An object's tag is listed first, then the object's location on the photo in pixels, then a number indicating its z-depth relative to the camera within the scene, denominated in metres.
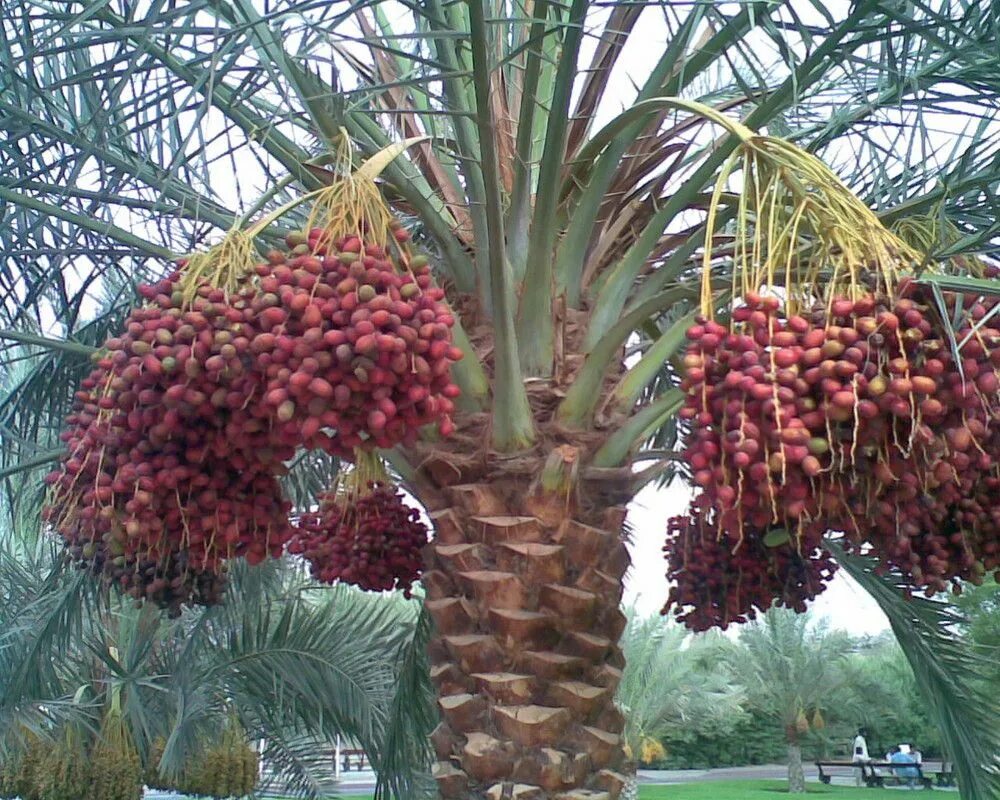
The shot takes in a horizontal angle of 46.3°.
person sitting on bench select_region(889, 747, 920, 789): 22.93
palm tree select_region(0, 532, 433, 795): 4.37
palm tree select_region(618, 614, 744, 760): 18.70
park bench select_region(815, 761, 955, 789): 22.48
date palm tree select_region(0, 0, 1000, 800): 2.15
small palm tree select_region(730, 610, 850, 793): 20.55
